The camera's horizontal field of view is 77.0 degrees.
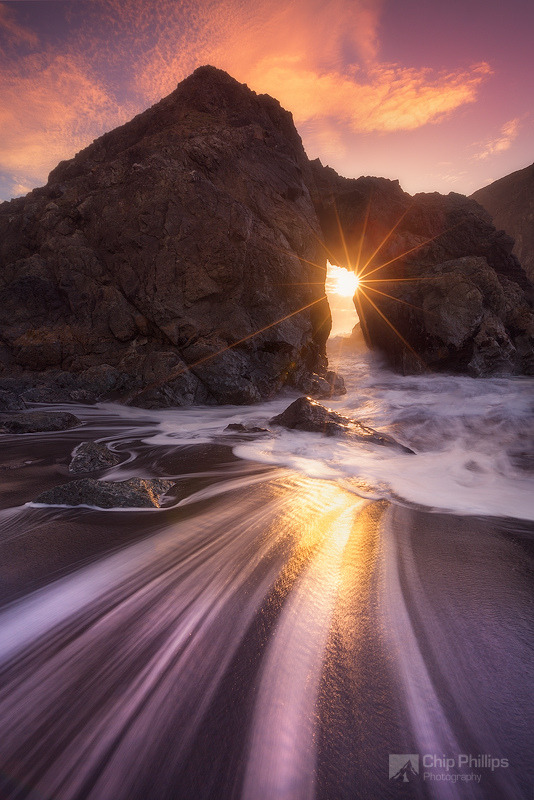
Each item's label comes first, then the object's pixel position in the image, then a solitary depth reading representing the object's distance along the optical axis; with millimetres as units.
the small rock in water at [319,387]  14312
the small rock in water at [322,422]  6305
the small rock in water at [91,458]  4648
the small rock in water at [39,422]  6660
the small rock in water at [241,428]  7078
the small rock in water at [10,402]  8656
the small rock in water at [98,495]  3238
